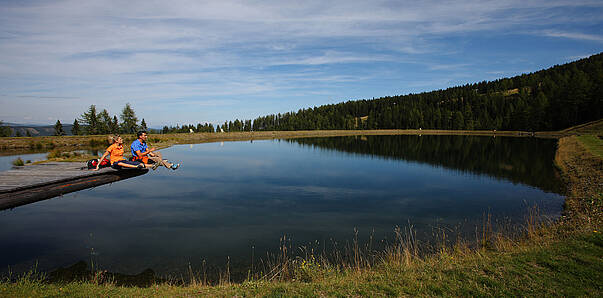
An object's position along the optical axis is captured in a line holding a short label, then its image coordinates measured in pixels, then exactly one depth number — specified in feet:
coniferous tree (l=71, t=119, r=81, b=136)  257.79
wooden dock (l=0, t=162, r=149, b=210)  27.68
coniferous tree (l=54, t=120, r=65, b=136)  225.56
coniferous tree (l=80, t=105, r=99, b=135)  250.37
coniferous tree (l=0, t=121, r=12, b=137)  257.12
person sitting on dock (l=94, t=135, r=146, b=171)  37.27
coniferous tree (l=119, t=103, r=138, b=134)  265.95
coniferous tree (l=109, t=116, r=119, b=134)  269.25
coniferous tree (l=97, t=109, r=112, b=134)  257.55
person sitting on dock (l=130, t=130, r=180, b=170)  40.04
